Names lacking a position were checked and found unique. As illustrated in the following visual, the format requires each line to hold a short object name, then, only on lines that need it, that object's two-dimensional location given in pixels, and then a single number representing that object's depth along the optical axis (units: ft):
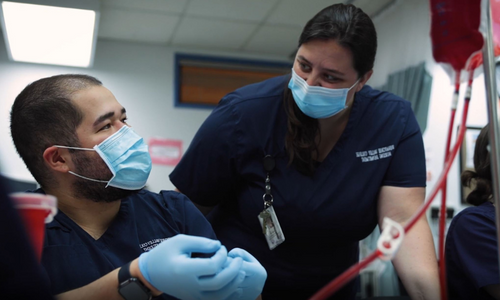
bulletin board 15.80
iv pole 2.03
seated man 3.02
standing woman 4.10
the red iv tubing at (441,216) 1.57
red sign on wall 15.05
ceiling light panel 10.38
